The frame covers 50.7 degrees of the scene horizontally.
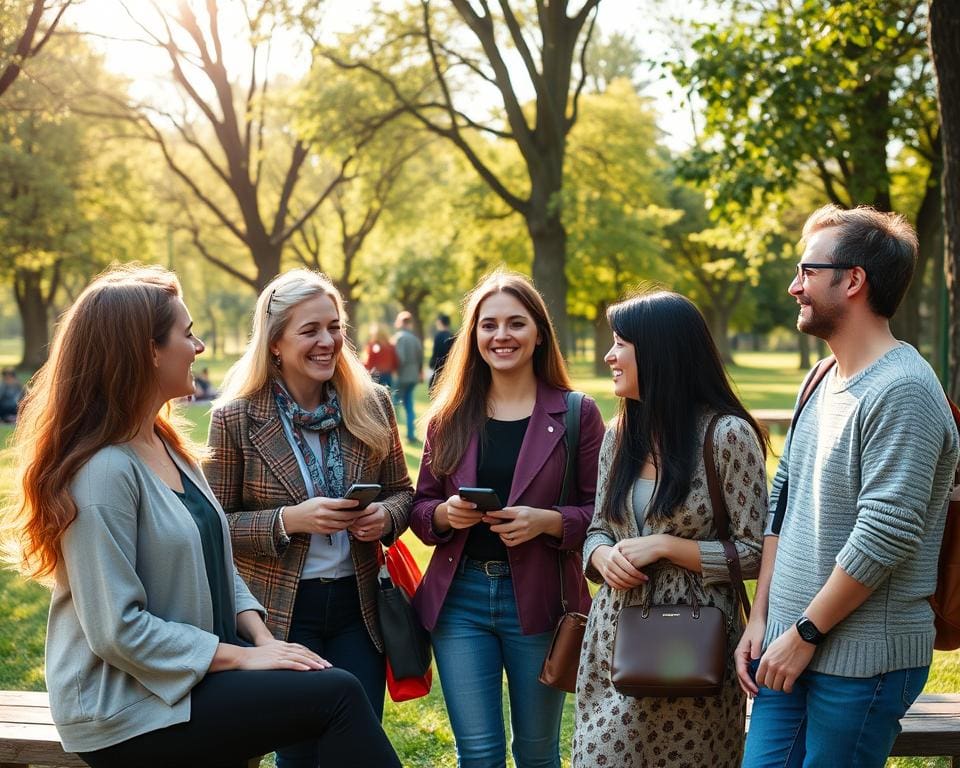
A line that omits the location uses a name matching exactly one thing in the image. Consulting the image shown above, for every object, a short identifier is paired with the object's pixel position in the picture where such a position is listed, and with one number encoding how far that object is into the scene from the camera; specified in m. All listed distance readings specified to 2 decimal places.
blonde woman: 3.69
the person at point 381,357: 20.14
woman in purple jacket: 3.72
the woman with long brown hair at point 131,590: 2.78
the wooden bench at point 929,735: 3.84
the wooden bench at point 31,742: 3.78
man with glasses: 2.73
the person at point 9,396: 22.55
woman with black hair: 3.26
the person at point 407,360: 19.31
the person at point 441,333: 13.66
